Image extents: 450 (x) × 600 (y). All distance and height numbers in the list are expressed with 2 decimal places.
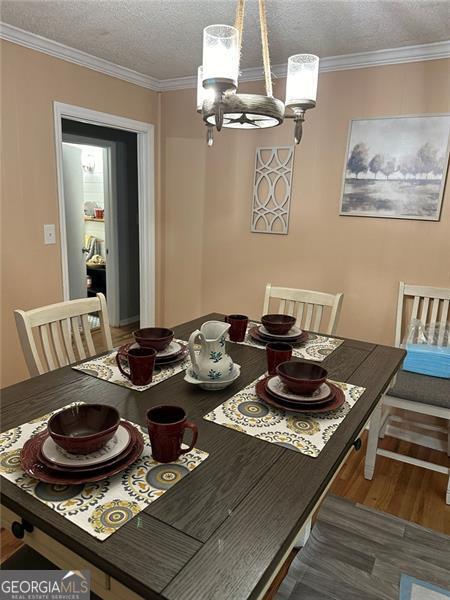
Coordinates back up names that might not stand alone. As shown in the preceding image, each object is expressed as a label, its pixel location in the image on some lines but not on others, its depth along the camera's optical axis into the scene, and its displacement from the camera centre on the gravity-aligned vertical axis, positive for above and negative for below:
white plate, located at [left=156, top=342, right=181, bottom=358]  1.49 -0.51
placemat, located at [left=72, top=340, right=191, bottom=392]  1.33 -0.55
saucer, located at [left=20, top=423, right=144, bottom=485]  0.83 -0.54
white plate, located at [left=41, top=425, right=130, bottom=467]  0.86 -0.52
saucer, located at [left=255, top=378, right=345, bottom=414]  1.16 -0.53
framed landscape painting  2.33 +0.31
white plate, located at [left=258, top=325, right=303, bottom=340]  1.77 -0.51
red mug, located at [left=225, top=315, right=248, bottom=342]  1.74 -0.47
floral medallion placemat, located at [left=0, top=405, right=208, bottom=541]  0.76 -0.56
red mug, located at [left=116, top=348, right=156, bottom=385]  1.26 -0.47
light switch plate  2.59 -0.17
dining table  0.66 -0.57
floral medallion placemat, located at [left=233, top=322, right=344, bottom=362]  1.64 -0.54
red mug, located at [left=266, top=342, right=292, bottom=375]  1.38 -0.46
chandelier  1.14 +0.39
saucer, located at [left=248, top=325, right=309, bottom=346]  1.76 -0.52
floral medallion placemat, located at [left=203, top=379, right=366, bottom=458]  1.04 -0.56
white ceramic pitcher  1.28 -0.45
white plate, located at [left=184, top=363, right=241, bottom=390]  1.29 -0.52
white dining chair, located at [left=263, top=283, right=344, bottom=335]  2.10 -0.46
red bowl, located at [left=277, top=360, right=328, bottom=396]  1.18 -0.47
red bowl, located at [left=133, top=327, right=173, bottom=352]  1.52 -0.47
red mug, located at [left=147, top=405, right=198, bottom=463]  0.90 -0.48
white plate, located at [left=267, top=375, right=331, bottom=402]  1.19 -0.52
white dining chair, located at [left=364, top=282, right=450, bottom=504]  1.99 -0.82
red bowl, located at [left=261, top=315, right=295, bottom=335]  1.79 -0.47
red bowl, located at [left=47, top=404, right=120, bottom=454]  0.89 -0.49
